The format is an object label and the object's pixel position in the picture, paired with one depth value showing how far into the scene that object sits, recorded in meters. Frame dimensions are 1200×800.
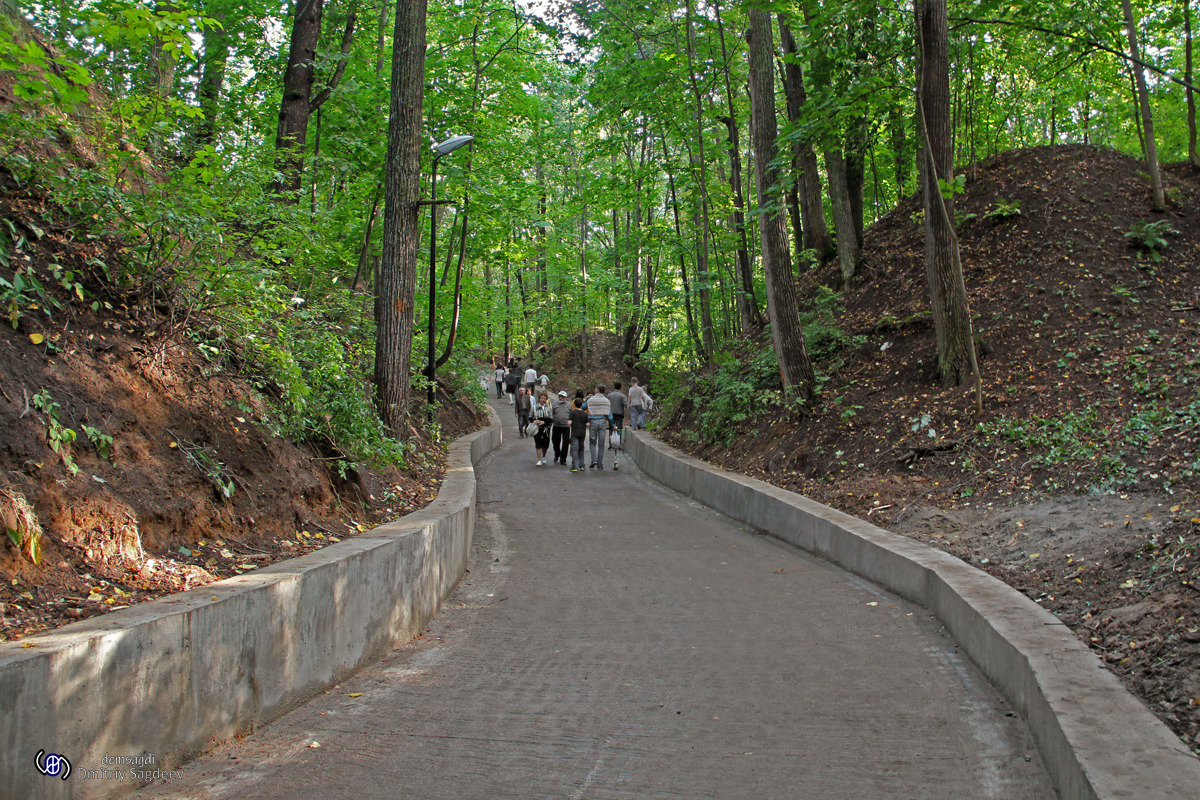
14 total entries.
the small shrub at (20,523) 3.63
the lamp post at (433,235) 13.21
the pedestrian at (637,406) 22.84
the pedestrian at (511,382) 35.59
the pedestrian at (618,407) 20.92
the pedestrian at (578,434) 18.05
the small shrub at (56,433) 4.07
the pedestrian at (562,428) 18.69
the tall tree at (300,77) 13.49
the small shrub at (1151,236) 12.83
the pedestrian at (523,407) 25.52
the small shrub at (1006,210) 14.74
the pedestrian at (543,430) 18.95
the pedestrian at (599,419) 18.09
